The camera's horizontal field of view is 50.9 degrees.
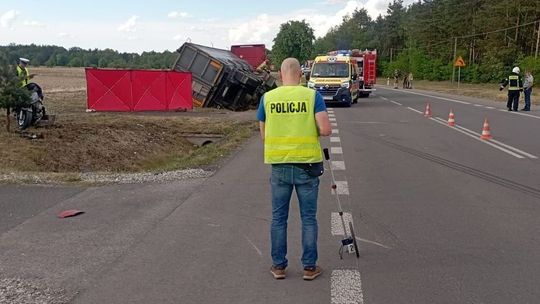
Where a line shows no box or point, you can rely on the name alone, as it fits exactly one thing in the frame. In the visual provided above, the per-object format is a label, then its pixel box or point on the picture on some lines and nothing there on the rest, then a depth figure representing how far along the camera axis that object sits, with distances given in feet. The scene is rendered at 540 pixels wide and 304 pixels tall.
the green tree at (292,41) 215.10
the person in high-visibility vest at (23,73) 46.42
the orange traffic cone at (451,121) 61.11
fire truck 122.31
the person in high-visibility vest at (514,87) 81.87
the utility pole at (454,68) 250.86
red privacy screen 71.72
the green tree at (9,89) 44.97
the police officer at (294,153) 15.49
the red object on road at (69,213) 22.04
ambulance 90.02
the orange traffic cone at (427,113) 73.68
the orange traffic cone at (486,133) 49.03
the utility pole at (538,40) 198.79
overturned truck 79.77
